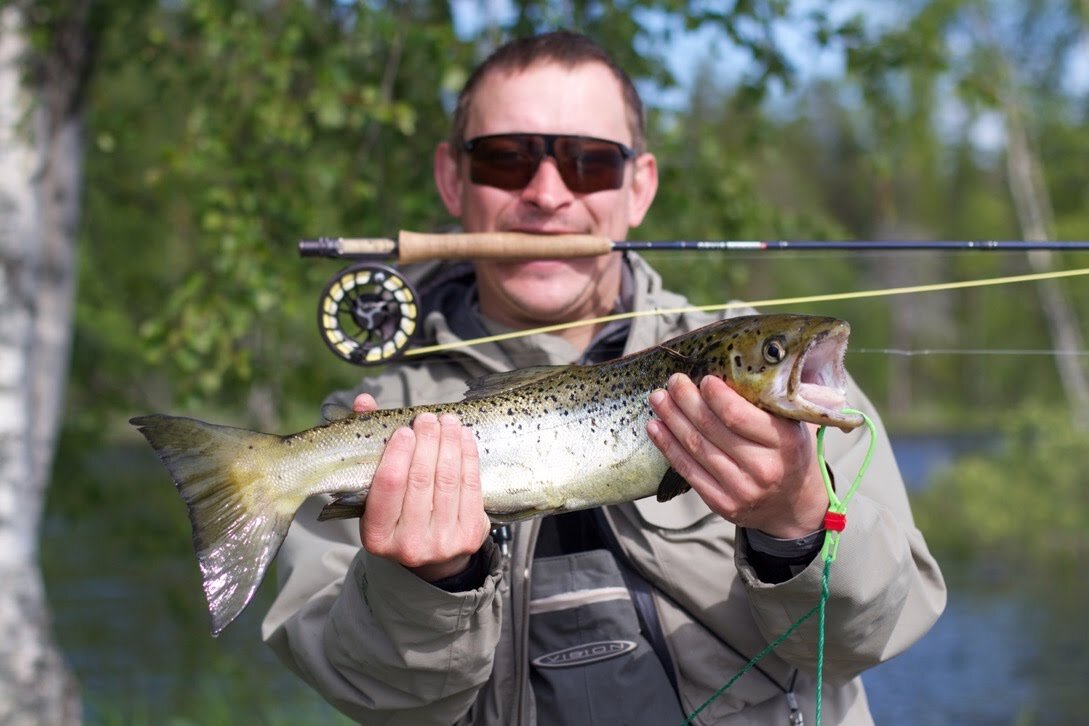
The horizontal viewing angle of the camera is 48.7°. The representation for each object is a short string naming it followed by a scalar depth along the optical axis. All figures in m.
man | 2.55
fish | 2.61
